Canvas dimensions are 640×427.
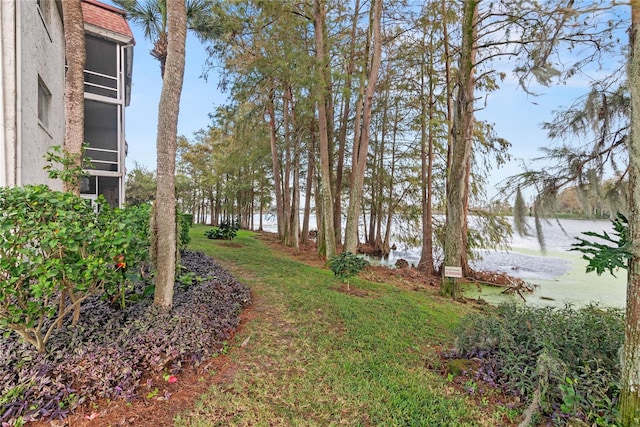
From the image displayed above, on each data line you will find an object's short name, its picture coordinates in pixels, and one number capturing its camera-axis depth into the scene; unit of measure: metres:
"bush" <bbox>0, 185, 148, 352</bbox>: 2.28
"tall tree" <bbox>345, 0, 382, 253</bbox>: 7.93
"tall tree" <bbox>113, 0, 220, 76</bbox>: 10.57
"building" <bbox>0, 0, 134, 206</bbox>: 4.40
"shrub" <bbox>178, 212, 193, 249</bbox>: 6.51
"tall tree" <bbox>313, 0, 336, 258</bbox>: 8.10
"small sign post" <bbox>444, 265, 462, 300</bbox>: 6.27
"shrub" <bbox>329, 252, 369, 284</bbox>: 6.25
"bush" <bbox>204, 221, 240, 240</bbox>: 12.52
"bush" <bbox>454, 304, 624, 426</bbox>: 2.24
